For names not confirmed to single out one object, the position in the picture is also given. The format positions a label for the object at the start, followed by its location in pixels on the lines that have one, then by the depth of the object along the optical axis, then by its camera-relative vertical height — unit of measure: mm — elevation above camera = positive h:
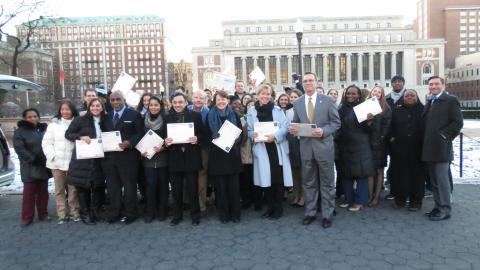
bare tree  25031 +6697
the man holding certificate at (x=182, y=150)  6121 -567
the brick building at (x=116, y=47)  130375 +23892
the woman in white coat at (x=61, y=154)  6535 -580
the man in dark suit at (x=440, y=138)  6012 -455
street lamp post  14000 +3020
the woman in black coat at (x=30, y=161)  6555 -699
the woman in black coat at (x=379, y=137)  6738 -475
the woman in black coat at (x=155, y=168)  6402 -864
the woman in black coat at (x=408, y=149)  6703 -693
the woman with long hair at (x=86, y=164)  6402 -758
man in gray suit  6012 -564
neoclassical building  91625 +14573
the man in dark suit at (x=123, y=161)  6383 -722
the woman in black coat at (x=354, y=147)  6625 -620
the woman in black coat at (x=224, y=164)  6316 -812
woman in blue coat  6403 -618
